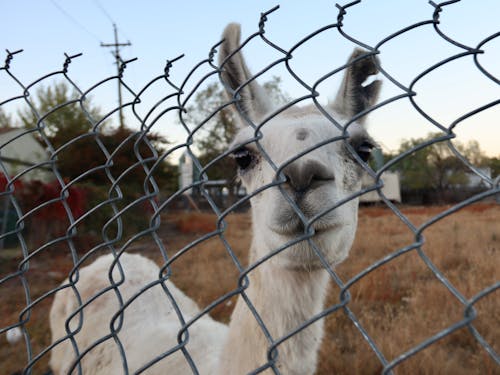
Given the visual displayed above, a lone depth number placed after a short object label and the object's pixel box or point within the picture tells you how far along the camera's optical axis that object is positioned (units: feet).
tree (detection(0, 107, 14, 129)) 44.71
